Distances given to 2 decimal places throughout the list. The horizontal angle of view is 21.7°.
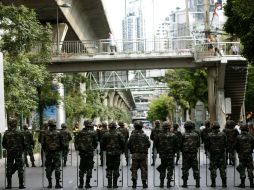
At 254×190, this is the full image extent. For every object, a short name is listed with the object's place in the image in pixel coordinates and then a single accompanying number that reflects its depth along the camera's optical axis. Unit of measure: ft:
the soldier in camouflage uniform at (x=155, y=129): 82.92
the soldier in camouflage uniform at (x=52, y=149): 60.44
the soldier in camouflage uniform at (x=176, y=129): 81.47
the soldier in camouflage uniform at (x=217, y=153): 59.77
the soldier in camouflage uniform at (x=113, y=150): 59.82
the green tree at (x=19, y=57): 90.38
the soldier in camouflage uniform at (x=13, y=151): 59.82
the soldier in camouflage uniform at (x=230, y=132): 74.63
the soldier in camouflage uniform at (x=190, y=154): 59.16
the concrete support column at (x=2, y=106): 50.91
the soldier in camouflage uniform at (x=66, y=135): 77.82
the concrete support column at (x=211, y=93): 143.07
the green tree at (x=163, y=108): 320.54
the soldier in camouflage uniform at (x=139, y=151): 58.70
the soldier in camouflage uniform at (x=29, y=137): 77.68
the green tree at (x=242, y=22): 68.13
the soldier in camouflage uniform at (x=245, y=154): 59.36
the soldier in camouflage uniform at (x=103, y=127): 86.79
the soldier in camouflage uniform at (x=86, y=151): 60.34
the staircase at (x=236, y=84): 133.57
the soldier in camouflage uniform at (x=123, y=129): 86.60
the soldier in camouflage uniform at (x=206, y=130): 79.61
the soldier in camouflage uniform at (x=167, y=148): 59.26
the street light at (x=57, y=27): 123.77
